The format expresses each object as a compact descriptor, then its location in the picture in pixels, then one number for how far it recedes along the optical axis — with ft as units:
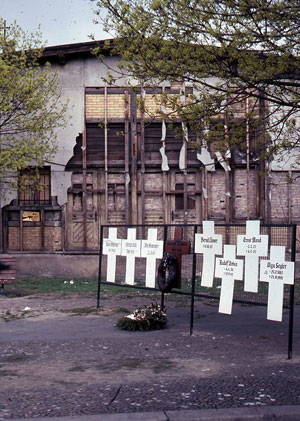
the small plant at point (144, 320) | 32.48
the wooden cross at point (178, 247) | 33.71
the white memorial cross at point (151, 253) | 34.14
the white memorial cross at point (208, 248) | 30.09
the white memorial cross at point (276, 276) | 26.08
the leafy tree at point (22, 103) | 57.88
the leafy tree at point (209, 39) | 31.09
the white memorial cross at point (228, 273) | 28.48
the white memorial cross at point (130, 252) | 36.08
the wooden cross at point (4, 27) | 59.00
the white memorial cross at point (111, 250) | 37.81
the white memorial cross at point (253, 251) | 27.09
